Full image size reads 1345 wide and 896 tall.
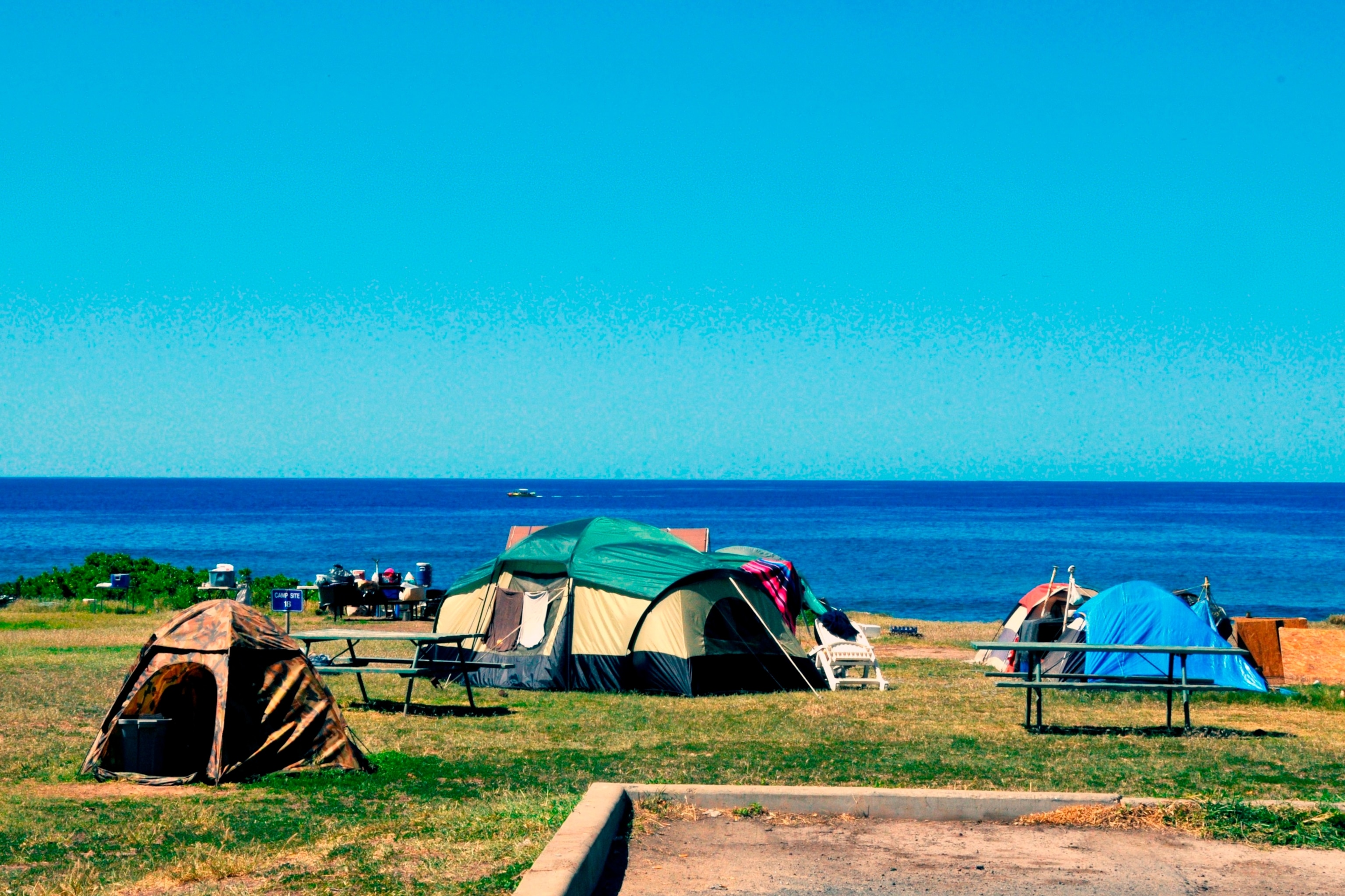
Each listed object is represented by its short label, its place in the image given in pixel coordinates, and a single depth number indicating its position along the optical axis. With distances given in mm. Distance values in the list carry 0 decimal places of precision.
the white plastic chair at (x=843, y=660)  16438
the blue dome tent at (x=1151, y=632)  15742
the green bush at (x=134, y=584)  31906
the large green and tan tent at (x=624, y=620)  16016
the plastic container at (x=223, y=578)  31422
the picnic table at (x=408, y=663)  13289
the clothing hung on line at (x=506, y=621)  16844
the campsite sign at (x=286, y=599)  18328
